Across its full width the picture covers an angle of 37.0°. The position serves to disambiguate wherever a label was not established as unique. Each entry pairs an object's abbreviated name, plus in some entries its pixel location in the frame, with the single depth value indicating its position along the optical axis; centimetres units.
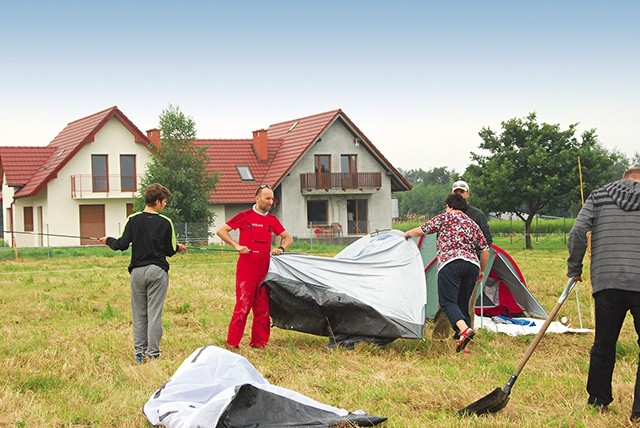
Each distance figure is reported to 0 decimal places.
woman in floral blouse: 981
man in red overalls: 1028
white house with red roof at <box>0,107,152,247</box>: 4391
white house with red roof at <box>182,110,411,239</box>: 4644
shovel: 678
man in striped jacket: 689
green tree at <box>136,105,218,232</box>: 3859
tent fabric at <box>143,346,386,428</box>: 627
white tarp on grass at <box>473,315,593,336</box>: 1111
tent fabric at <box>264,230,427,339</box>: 995
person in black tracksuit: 956
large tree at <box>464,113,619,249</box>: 3866
